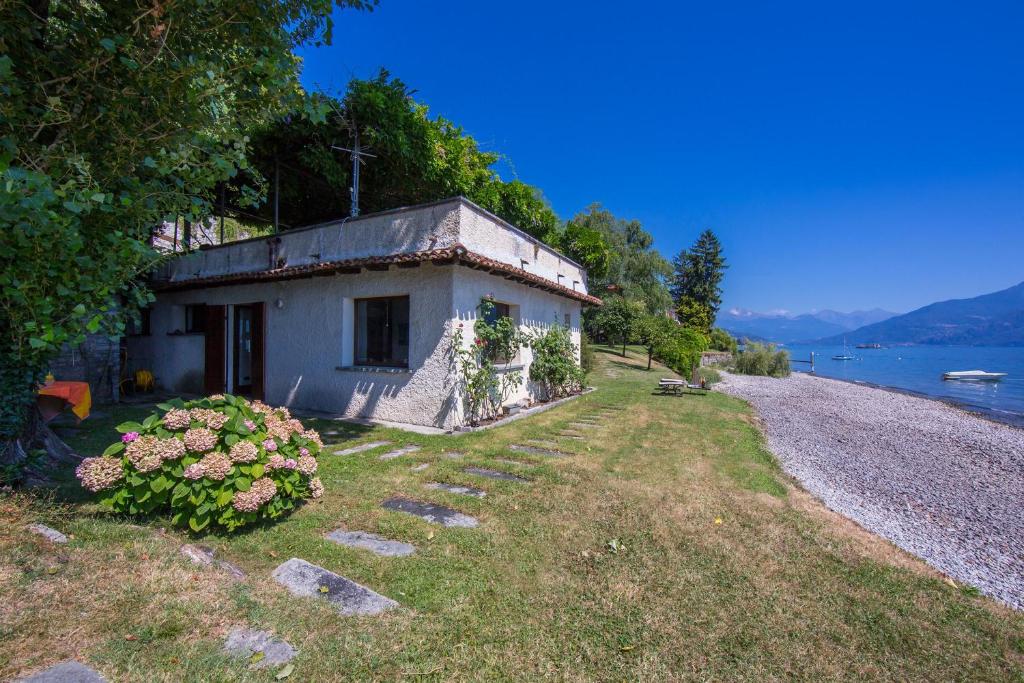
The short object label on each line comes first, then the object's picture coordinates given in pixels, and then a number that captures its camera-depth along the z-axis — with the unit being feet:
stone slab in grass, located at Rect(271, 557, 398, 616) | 9.01
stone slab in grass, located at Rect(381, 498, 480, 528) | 13.42
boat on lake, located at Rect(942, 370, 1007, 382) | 122.58
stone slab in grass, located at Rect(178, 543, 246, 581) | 9.99
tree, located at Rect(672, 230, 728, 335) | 160.53
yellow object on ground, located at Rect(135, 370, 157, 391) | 39.40
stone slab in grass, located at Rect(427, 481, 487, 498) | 15.83
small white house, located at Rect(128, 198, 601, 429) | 26.48
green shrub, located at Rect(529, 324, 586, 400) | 36.65
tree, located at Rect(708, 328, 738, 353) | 138.10
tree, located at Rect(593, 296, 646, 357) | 80.07
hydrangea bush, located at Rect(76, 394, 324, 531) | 10.91
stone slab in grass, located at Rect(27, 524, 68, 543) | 10.13
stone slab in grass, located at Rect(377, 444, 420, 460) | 20.42
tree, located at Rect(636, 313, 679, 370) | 73.97
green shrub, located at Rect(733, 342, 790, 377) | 106.22
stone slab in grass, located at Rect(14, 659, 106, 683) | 6.43
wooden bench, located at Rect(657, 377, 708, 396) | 46.96
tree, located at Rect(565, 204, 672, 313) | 107.45
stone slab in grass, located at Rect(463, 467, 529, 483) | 17.61
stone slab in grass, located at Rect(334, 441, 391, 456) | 20.63
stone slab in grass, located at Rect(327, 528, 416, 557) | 11.47
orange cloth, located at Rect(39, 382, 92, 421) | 22.04
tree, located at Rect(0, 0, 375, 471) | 11.21
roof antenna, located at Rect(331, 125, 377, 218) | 37.37
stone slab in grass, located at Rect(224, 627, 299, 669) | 7.46
